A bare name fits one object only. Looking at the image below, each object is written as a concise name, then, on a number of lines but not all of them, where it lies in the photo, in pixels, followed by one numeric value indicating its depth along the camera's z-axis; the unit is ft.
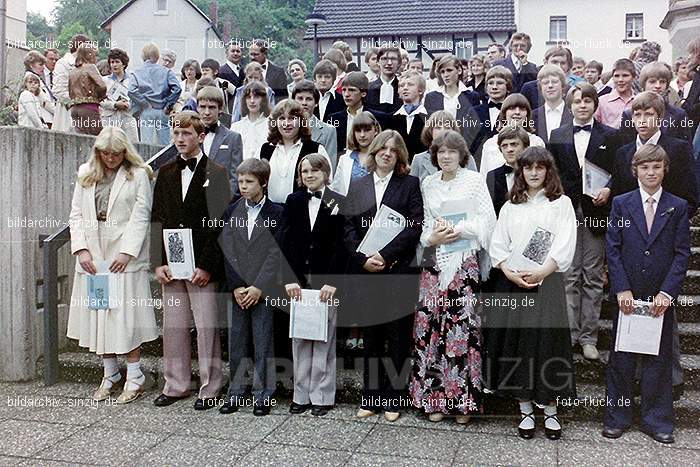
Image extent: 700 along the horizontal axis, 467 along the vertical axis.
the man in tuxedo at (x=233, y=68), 30.91
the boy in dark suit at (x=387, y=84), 23.47
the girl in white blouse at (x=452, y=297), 16.44
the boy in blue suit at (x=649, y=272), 15.67
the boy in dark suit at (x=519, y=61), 28.14
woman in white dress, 18.54
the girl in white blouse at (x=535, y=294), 15.81
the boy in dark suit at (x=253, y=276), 17.69
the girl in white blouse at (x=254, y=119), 21.72
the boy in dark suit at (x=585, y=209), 18.51
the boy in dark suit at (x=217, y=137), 20.57
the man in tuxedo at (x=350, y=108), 21.42
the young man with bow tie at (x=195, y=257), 18.25
